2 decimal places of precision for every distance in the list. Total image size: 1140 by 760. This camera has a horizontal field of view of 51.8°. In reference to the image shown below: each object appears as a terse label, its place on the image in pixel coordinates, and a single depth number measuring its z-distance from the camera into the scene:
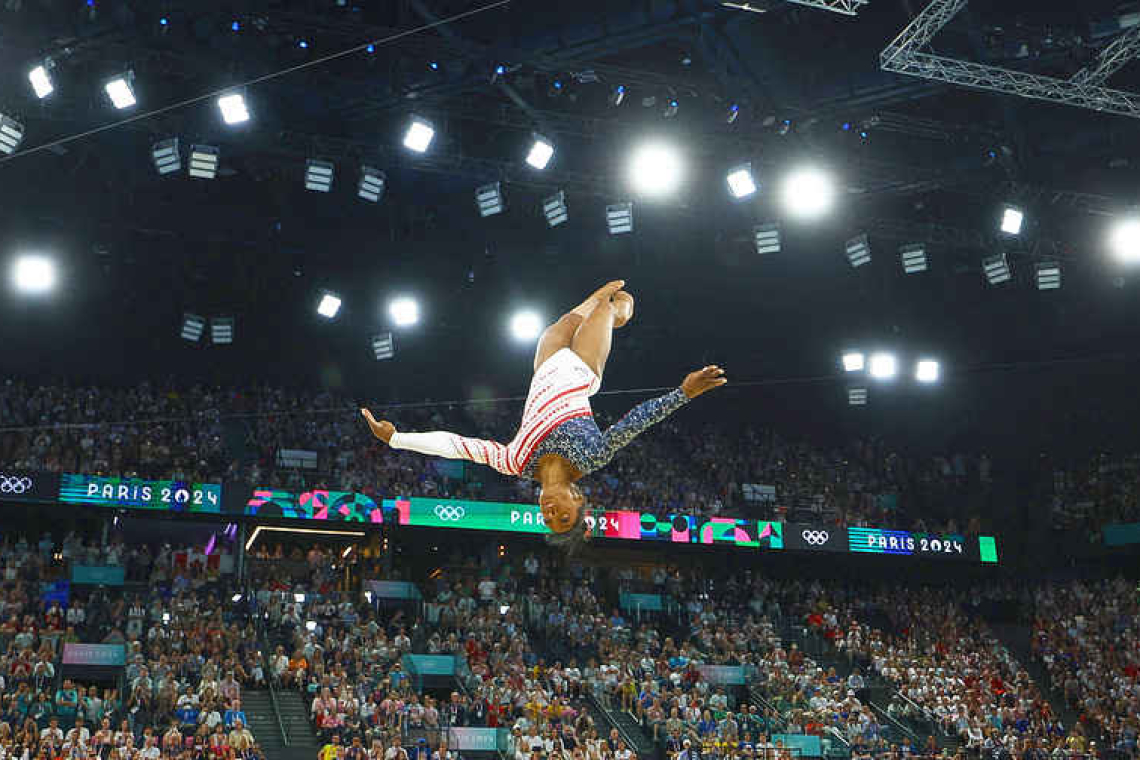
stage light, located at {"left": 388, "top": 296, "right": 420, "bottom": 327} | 23.64
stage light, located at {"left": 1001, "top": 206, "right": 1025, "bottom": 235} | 20.97
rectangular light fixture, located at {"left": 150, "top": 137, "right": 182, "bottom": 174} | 18.23
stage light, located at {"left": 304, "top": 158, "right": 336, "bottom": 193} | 19.19
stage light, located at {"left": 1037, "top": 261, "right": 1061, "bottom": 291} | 22.91
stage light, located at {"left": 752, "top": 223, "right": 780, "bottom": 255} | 21.52
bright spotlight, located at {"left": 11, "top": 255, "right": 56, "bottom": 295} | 21.49
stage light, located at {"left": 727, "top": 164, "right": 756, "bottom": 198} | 19.86
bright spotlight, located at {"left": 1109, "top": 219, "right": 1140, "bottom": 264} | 20.95
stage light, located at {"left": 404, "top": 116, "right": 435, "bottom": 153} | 18.56
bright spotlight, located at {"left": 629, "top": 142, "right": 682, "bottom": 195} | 19.14
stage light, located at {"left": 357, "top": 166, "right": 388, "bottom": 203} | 19.52
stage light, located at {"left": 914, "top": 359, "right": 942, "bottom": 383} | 27.52
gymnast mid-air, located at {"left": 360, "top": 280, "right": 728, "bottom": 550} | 6.54
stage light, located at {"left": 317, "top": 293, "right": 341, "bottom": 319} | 23.73
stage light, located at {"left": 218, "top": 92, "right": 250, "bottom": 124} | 17.23
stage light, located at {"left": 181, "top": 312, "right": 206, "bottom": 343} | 26.20
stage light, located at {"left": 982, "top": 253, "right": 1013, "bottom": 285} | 22.52
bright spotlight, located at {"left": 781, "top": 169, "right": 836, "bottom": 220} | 19.67
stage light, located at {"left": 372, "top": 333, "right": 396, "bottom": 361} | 26.14
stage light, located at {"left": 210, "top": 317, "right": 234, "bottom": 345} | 26.36
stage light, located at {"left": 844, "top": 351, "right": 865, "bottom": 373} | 27.77
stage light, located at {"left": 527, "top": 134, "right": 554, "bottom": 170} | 19.12
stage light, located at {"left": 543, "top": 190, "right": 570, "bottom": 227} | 20.59
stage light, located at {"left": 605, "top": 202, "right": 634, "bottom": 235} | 20.84
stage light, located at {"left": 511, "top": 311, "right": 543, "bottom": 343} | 22.86
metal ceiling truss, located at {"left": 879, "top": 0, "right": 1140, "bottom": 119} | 15.90
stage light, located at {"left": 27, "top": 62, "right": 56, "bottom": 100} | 16.55
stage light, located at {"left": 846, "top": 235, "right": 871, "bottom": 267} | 22.12
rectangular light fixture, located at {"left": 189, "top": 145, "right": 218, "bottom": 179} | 18.47
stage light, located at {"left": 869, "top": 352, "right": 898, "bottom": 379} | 26.95
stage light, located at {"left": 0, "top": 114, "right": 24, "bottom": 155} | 17.00
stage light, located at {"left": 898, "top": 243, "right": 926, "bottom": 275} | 22.47
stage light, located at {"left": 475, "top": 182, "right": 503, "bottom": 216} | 20.19
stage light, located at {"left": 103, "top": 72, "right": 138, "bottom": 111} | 16.72
